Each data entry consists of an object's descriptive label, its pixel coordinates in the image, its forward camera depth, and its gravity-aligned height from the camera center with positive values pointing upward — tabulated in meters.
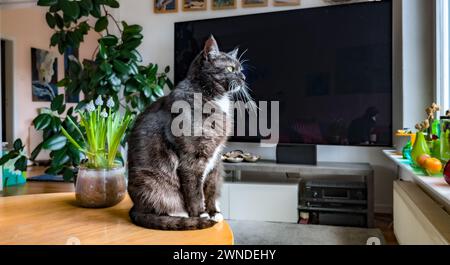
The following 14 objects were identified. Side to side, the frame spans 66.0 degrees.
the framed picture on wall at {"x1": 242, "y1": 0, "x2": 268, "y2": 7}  2.86 +1.05
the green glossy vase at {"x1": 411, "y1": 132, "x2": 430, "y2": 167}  1.52 -0.08
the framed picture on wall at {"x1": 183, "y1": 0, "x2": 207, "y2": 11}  2.98 +1.08
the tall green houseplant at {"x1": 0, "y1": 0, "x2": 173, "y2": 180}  2.21 +0.42
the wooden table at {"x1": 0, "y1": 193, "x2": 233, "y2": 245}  0.60 -0.19
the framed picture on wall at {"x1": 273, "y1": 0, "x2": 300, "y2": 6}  2.81 +1.04
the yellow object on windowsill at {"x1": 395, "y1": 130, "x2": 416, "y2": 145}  1.91 -0.02
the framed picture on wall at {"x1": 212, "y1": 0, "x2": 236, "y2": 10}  2.90 +1.07
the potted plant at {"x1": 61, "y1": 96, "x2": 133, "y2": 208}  0.78 -0.06
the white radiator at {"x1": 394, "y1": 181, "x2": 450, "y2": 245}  1.07 -0.32
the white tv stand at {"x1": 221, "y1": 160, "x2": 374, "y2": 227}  2.40 -0.43
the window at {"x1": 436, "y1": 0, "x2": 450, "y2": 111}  2.10 +0.48
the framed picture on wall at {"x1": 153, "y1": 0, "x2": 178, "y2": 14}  3.04 +1.10
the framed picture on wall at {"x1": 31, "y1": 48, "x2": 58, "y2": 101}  4.74 +0.80
